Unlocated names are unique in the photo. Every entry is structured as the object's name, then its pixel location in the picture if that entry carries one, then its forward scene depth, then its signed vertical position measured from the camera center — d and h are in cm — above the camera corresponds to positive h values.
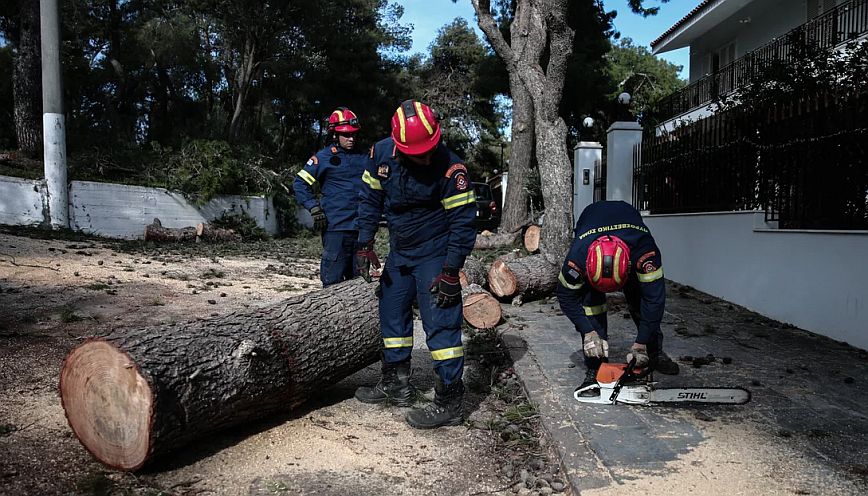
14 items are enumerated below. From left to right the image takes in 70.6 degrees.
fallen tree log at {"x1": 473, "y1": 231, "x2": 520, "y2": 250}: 1311 -59
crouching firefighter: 341 -34
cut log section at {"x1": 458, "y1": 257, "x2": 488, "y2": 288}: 732 -74
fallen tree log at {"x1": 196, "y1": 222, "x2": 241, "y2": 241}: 1339 -38
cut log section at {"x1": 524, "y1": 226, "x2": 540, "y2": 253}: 1248 -54
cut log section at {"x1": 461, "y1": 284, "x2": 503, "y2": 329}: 634 -101
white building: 1442 +533
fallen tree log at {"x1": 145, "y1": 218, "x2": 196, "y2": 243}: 1265 -36
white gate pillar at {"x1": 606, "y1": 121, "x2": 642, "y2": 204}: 1055 +95
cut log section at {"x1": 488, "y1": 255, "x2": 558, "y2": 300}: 758 -81
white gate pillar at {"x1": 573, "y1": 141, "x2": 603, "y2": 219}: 1234 +89
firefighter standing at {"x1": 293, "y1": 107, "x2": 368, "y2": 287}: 543 +21
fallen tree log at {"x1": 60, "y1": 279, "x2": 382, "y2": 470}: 281 -81
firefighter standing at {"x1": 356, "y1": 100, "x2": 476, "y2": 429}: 354 -15
